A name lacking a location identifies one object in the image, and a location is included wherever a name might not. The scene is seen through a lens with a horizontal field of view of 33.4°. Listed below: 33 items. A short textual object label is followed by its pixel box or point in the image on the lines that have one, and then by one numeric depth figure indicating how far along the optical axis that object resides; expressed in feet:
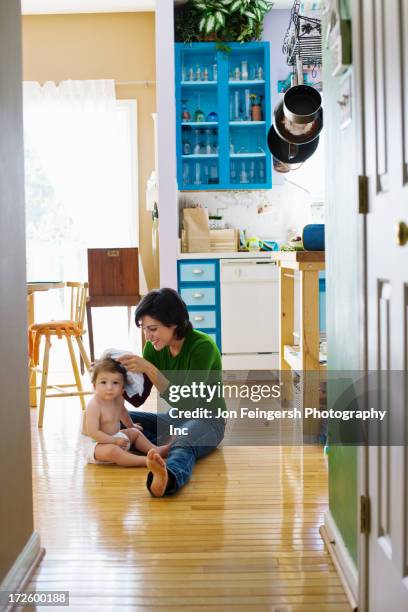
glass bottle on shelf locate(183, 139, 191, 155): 18.98
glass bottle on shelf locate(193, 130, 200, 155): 19.03
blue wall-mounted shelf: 18.69
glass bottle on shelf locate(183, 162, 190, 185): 19.19
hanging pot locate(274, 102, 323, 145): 10.76
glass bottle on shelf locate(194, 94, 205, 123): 18.85
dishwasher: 17.56
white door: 4.56
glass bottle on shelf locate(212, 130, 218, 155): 19.20
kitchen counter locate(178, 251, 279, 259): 17.49
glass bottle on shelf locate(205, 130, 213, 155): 19.03
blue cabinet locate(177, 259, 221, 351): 17.63
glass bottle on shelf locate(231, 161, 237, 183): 19.47
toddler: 10.25
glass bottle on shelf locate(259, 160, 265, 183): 19.49
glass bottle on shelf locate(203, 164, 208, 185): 19.48
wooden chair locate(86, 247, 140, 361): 18.26
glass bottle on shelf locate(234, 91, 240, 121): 19.06
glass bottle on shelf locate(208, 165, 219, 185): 19.31
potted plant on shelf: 18.92
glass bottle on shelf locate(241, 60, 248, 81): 18.83
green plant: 18.15
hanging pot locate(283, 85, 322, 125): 10.19
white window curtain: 21.63
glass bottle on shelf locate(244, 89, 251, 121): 18.99
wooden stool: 13.28
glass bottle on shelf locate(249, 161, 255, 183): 19.47
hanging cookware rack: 14.90
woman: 10.46
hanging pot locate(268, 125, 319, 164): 11.75
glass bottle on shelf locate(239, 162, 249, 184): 19.38
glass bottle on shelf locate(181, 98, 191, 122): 18.84
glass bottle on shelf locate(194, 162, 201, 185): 19.34
